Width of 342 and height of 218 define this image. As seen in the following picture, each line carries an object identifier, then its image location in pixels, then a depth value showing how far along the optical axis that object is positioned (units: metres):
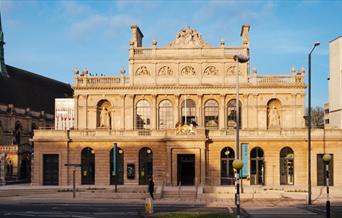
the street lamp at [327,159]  30.66
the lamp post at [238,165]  28.64
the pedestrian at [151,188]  45.92
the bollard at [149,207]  33.44
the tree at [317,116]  120.32
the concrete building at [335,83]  74.06
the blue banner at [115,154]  57.13
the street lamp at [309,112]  41.62
